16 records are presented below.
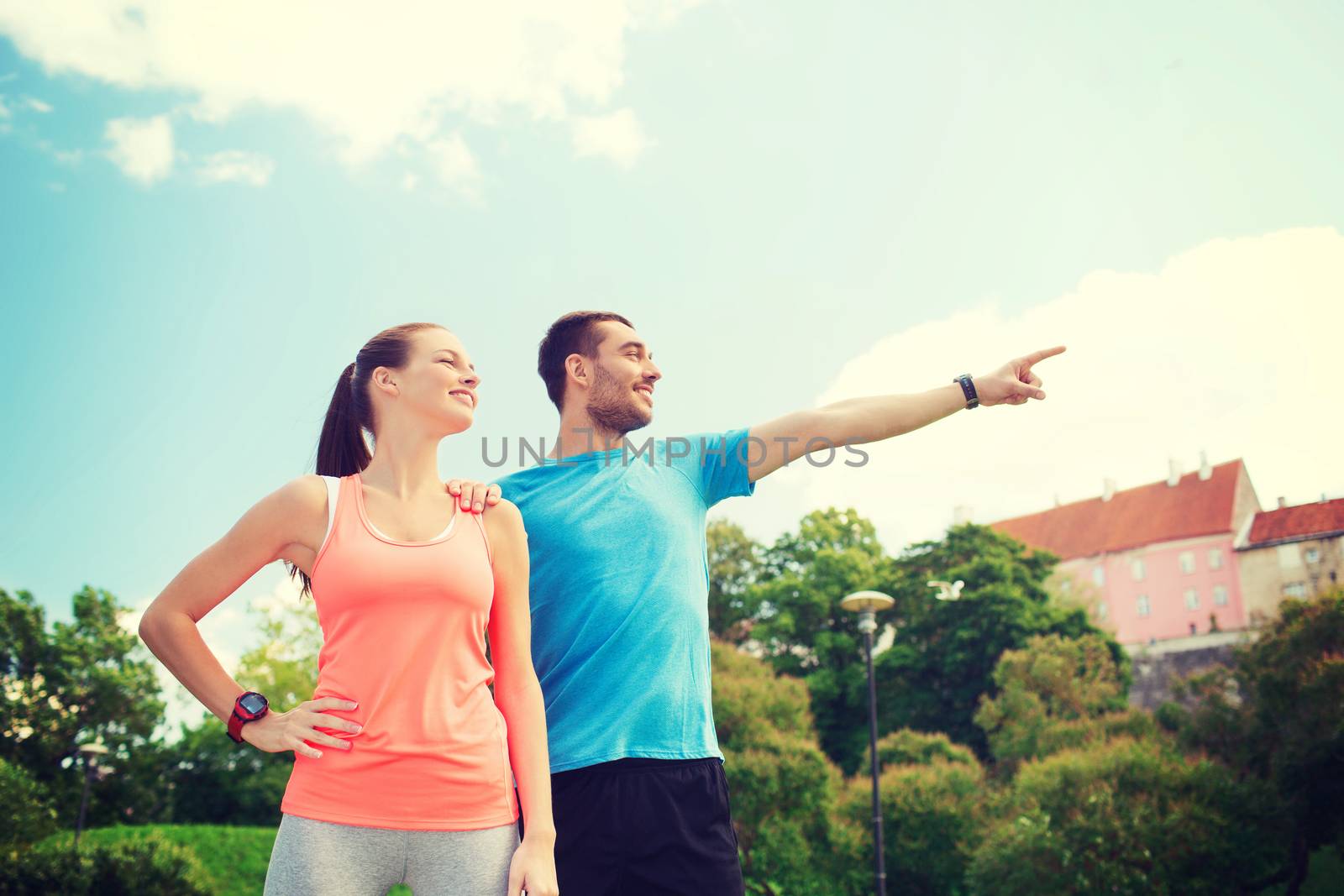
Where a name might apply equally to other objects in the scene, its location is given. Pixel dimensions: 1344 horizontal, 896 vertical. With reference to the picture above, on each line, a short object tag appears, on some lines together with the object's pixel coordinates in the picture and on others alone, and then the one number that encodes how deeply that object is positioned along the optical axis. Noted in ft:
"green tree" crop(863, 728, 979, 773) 85.20
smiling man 9.21
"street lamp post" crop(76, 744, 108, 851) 78.95
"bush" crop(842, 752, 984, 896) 72.33
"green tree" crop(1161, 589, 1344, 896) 60.29
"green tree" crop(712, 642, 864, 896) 69.41
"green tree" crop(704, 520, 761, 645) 127.85
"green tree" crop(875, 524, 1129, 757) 107.65
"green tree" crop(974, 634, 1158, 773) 86.70
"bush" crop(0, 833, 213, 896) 61.82
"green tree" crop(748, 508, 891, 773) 110.11
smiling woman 7.21
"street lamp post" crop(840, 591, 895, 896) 54.75
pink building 160.76
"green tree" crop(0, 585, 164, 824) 104.83
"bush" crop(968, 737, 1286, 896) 56.80
